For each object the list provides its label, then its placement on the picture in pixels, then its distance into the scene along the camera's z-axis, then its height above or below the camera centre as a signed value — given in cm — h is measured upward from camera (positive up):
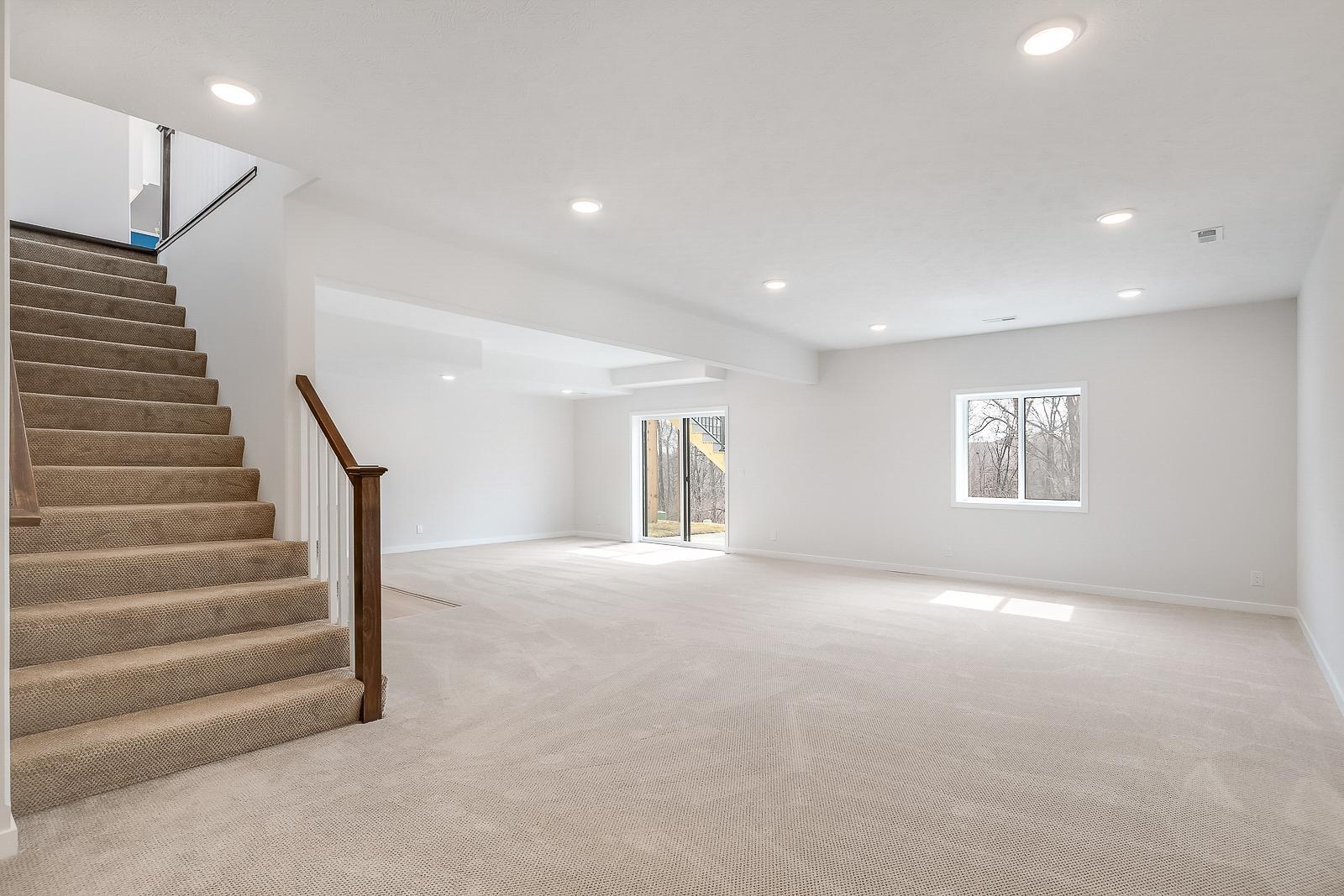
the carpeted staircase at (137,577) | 247 -52
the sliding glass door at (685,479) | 1004 -31
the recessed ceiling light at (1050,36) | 200 +125
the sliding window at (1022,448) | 649 +8
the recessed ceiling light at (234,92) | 242 +132
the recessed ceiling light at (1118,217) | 350 +124
